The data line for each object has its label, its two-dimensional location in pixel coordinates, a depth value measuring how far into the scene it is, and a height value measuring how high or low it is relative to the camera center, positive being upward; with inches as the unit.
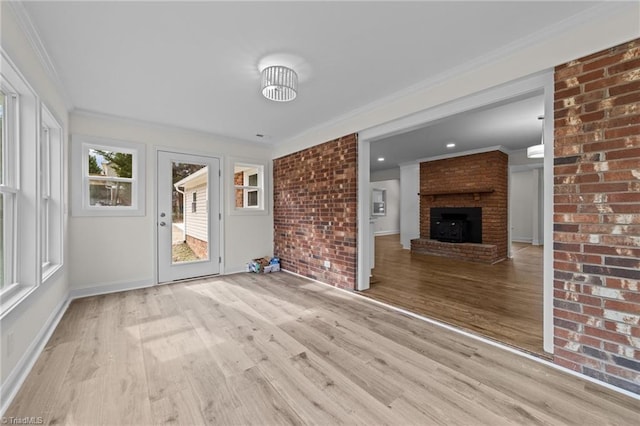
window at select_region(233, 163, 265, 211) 186.4 +19.1
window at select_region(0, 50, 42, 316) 71.0 +6.8
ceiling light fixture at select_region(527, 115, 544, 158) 139.8 +32.6
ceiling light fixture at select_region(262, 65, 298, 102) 89.6 +44.7
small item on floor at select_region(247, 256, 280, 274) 183.0 -36.8
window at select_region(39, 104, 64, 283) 101.9 +7.5
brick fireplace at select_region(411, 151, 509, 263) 225.1 +13.8
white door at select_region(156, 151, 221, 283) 154.8 -2.1
